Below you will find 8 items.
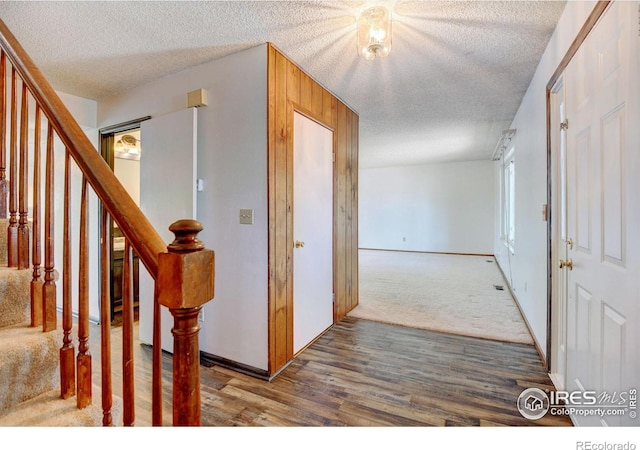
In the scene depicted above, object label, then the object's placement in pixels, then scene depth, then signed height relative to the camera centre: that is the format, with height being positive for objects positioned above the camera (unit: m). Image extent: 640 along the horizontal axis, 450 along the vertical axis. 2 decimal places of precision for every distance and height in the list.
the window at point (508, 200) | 4.68 +0.41
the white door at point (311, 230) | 2.45 -0.05
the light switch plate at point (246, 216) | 2.17 +0.06
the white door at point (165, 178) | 2.36 +0.38
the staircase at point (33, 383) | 0.97 -0.55
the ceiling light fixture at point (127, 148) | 4.13 +1.08
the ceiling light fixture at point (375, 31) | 1.73 +1.13
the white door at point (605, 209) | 1.12 +0.07
